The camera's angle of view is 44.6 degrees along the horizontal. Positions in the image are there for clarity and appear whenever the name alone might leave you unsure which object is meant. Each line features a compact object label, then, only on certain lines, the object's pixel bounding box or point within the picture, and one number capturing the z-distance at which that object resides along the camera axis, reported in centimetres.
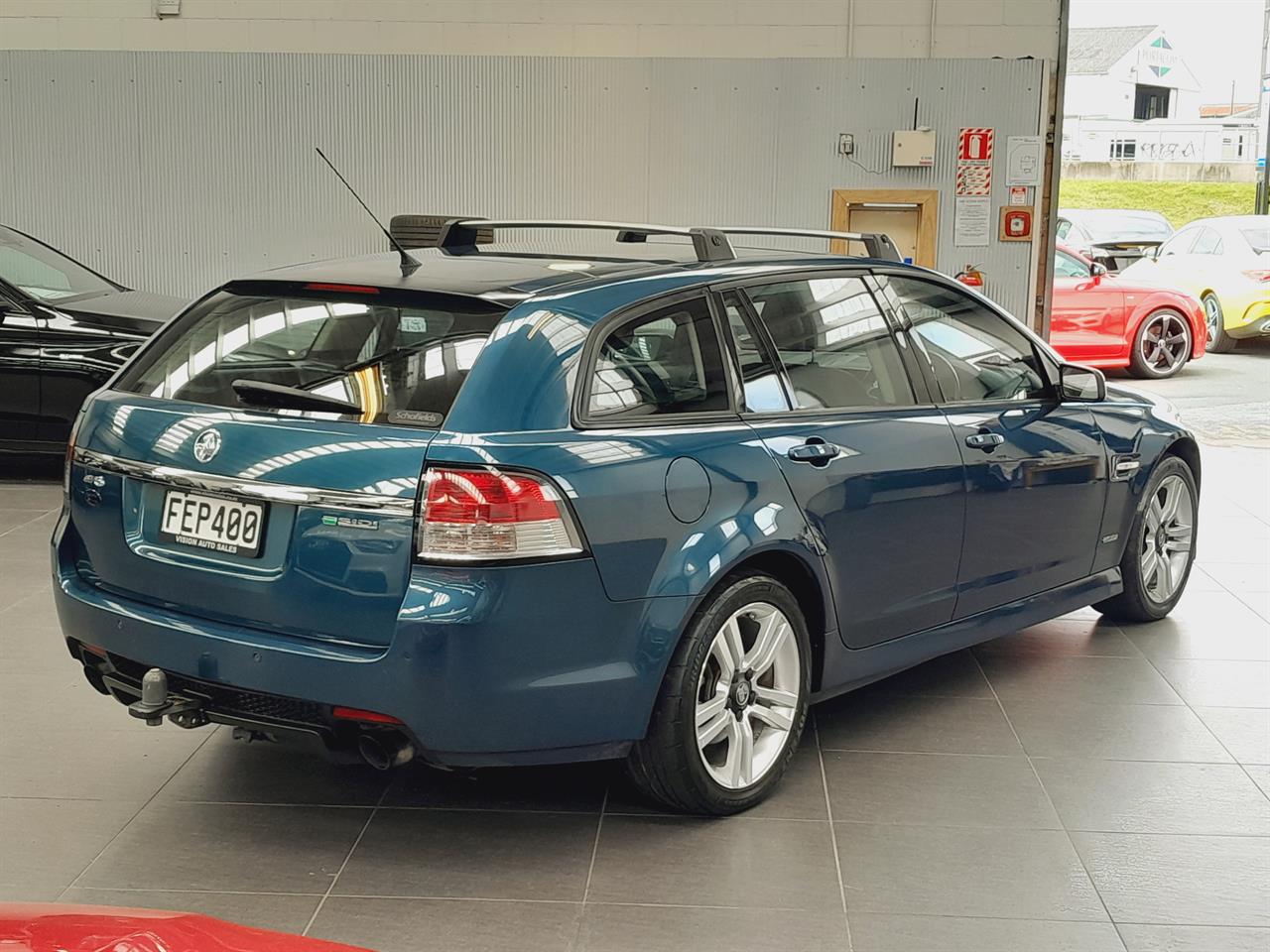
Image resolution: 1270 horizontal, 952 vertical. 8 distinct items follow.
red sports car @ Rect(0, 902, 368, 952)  170
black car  845
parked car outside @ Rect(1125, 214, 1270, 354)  1688
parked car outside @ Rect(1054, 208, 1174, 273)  2116
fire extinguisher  1010
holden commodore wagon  336
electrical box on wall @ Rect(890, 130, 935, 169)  1010
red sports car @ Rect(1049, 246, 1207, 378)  1466
